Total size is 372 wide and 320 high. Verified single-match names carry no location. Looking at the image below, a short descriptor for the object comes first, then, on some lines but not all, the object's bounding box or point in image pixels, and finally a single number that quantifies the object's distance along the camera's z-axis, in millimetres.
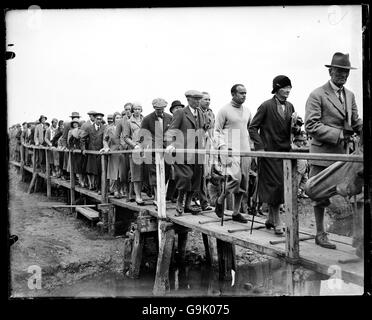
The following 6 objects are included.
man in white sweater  5367
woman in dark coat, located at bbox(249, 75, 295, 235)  4754
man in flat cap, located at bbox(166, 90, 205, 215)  6164
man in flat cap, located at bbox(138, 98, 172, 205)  6973
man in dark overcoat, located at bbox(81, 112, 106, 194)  9094
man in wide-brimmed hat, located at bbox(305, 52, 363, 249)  3986
